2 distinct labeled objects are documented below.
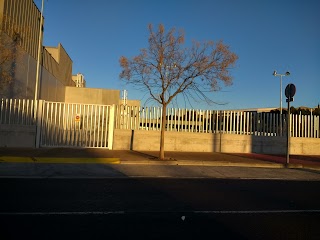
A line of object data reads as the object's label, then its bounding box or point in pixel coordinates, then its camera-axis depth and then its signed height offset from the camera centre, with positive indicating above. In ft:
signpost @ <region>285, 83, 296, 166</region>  34.51 +6.23
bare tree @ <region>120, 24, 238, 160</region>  35.12 +9.59
